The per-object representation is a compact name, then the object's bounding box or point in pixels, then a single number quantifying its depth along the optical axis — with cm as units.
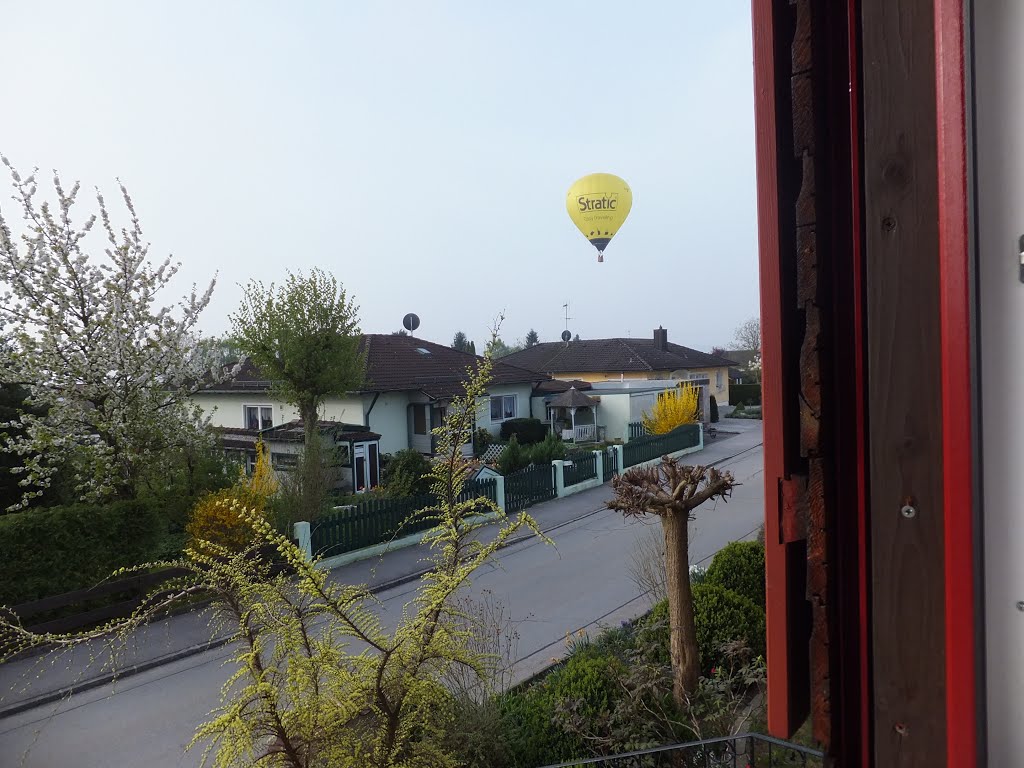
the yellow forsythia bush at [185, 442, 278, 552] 1014
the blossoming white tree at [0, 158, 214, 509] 998
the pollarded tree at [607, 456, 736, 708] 518
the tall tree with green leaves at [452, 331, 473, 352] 7975
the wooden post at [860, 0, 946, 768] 100
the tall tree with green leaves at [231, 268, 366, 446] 1605
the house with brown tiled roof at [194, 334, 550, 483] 1994
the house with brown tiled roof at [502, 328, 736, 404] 3566
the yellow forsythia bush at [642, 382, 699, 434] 2425
